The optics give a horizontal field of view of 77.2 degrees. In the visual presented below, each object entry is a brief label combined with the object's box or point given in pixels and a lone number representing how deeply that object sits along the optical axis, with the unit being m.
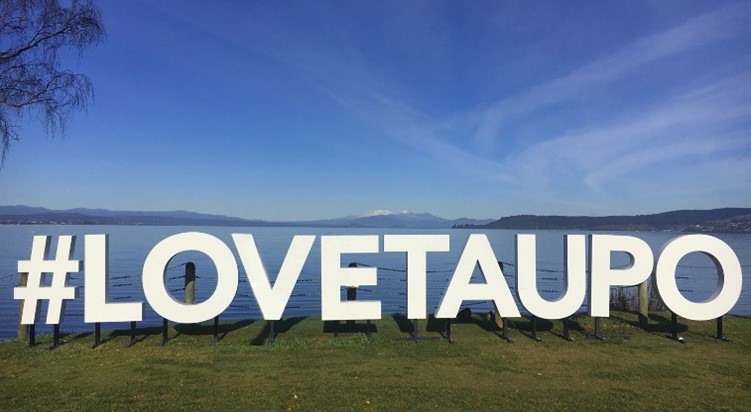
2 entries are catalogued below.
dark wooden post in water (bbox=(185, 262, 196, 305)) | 12.85
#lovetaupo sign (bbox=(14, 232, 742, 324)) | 11.56
